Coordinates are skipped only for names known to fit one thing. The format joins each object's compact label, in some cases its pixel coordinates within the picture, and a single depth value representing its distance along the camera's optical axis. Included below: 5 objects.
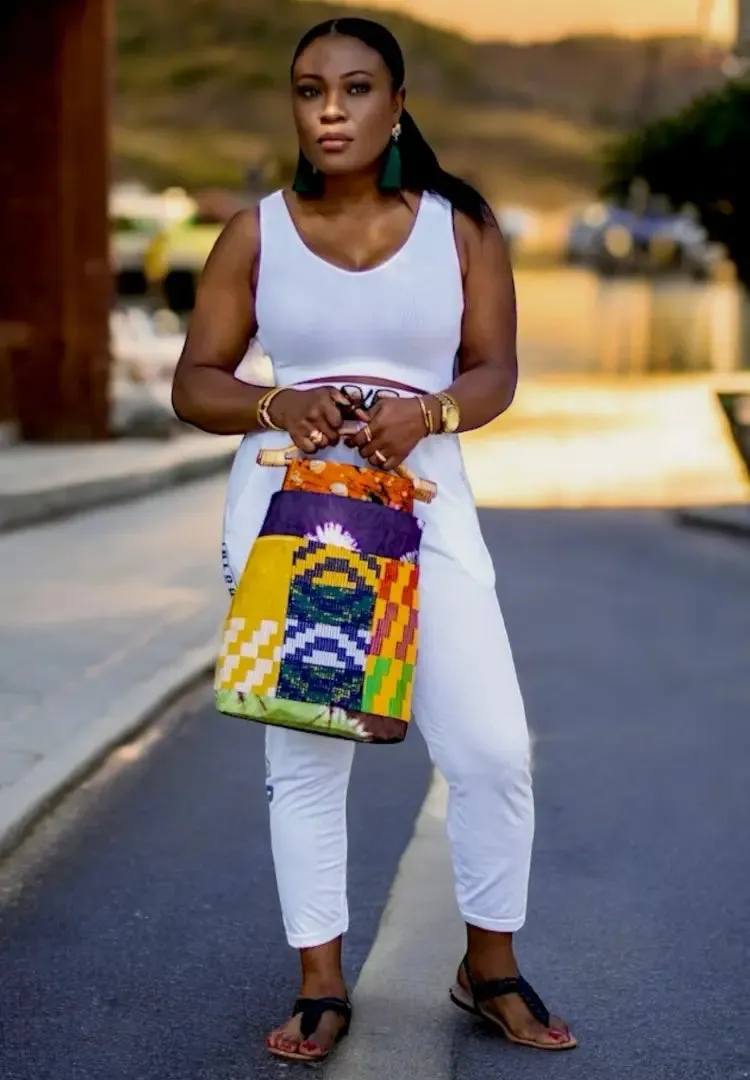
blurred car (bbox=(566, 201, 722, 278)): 65.12
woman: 3.70
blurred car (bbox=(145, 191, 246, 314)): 36.19
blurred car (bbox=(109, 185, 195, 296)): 40.38
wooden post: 14.73
